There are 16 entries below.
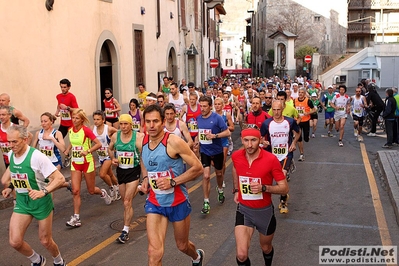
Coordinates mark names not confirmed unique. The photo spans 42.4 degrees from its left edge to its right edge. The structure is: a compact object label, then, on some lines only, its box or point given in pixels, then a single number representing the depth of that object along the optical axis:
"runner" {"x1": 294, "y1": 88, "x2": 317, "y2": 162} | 13.98
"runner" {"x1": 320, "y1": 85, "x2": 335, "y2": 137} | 17.55
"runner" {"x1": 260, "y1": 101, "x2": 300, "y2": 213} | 8.34
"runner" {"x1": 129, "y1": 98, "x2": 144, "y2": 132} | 12.79
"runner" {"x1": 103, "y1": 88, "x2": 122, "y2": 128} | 13.98
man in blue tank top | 5.15
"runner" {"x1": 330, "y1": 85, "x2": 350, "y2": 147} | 16.14
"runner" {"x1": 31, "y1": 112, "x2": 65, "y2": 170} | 8.19
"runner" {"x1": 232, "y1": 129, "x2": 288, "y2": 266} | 5.27
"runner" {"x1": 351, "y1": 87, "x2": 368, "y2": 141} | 16.59
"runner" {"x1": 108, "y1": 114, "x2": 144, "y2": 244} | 7.41
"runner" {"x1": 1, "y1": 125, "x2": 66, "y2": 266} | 5.54
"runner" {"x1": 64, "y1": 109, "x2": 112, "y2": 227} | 7.88
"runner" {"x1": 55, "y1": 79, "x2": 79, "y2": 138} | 11.43
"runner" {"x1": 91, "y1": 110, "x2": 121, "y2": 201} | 8.69
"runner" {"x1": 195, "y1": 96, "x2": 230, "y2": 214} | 8.82
